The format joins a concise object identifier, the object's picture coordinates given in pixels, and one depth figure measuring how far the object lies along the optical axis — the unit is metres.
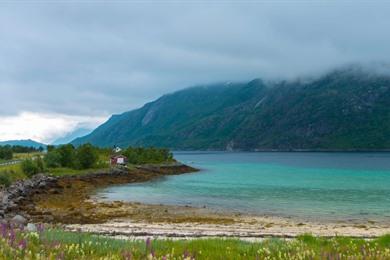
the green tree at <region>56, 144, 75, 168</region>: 104.00
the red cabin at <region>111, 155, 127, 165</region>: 121.64
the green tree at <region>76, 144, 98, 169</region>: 104.38
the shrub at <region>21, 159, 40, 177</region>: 82.12
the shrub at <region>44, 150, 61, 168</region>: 100.94
